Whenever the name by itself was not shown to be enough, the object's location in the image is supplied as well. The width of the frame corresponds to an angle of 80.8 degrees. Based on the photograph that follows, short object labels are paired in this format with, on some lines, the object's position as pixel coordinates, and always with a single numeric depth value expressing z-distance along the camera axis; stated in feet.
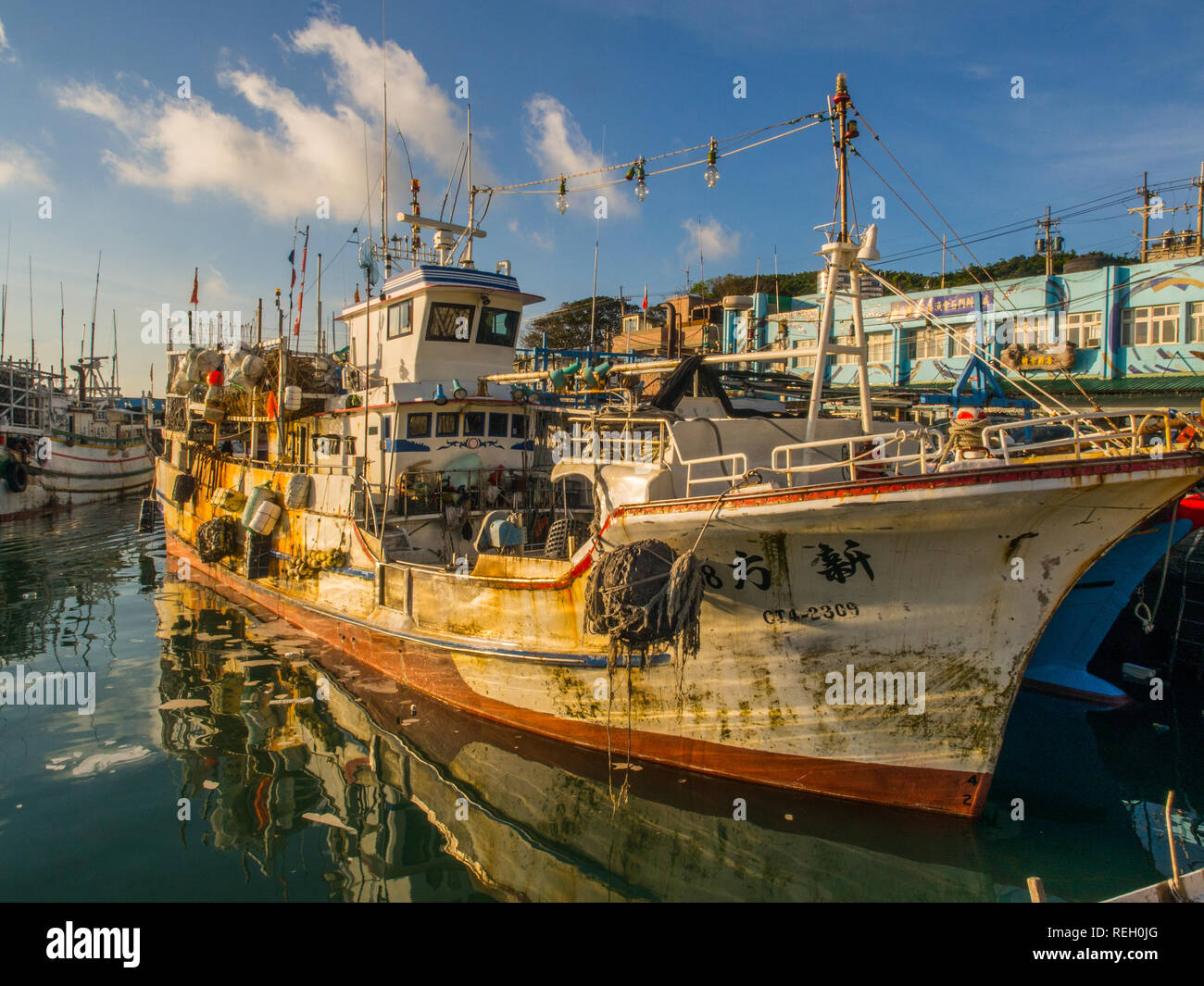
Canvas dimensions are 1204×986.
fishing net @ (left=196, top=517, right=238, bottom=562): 52.70
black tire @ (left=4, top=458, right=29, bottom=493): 96.94
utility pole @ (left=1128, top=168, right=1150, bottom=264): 87.86
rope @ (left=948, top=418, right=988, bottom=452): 21.42
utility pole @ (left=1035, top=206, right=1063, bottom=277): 90.35
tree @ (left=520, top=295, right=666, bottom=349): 151.74
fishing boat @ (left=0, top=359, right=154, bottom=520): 103.04
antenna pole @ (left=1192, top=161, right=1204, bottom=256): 82.24
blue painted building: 67.67
